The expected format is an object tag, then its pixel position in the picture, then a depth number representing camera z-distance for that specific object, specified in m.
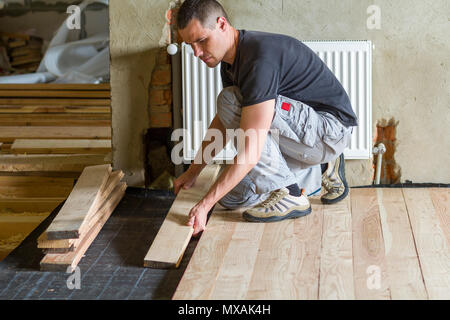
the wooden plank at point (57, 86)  5.86
